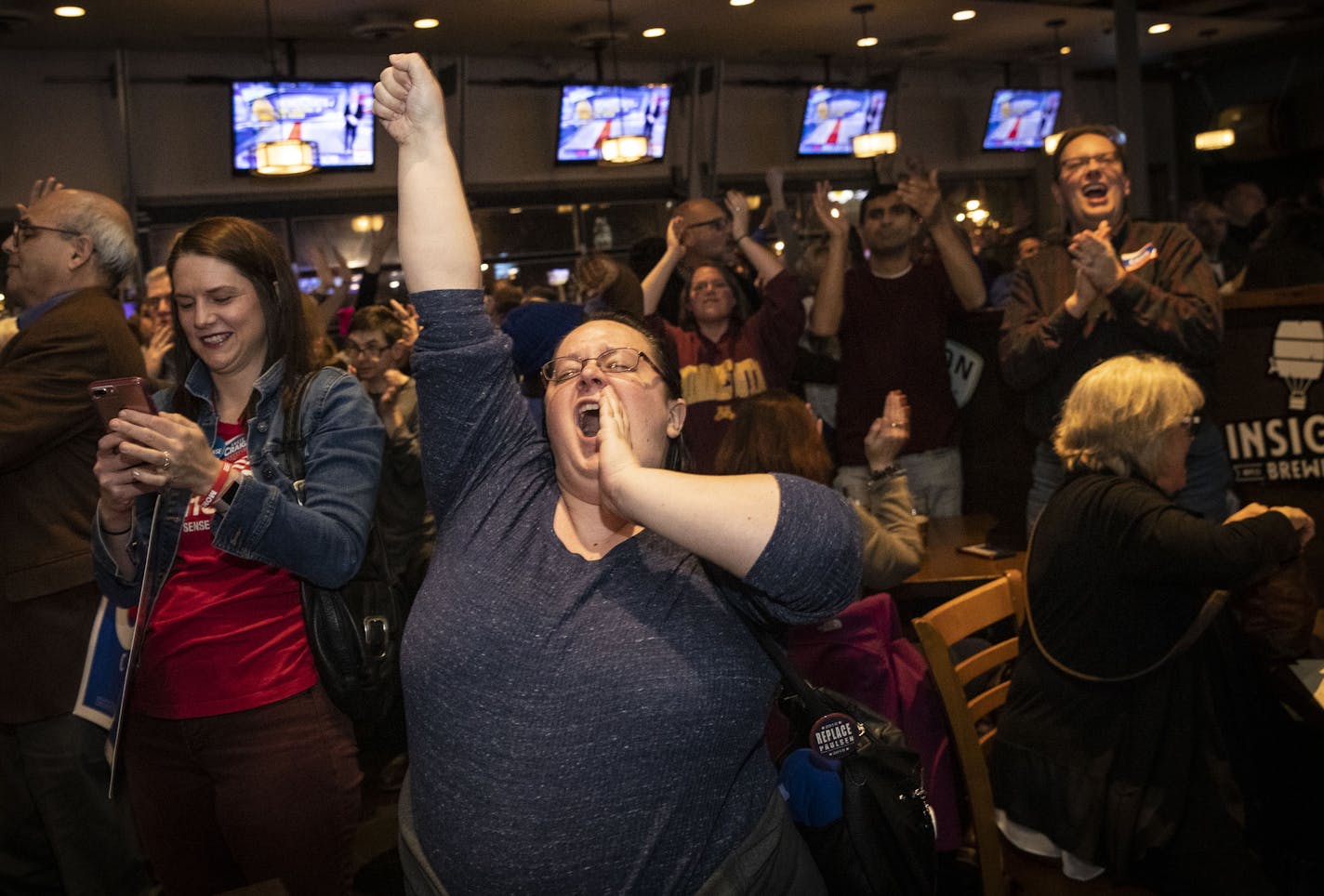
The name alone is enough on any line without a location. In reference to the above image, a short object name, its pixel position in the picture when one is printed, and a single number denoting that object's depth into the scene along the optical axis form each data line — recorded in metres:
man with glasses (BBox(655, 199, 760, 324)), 4.43
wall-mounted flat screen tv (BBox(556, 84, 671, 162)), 10.02
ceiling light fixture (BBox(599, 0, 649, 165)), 9.06
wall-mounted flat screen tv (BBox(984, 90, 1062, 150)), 12.27
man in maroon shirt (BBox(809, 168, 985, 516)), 4.26
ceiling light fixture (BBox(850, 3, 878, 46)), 9.32
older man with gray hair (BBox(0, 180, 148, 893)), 2.37
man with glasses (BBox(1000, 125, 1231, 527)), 3.14
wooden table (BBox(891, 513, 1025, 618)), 3.14
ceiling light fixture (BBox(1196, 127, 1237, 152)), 12.50
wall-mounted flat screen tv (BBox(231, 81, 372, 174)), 8.62
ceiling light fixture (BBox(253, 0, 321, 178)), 7.82
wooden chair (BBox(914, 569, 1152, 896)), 2.27
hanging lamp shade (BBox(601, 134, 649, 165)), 9.06
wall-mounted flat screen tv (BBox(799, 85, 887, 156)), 11.26
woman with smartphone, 1.92
